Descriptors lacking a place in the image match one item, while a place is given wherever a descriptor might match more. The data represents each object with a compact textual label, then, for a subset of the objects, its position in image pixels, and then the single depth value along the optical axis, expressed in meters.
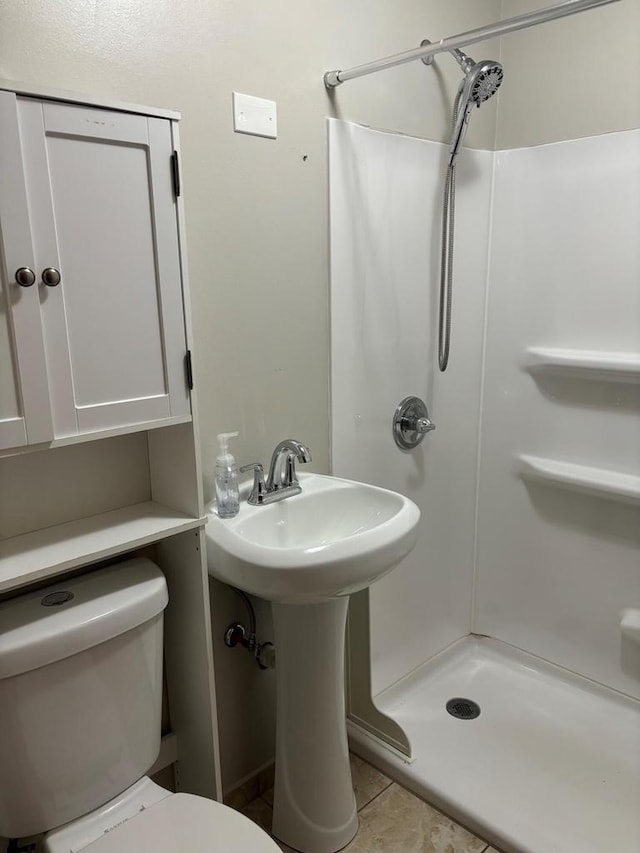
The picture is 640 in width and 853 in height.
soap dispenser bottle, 1.42
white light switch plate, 1.41
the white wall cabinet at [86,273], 0.99
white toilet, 1.10
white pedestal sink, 1.33
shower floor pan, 1.57
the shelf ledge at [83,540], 1.09
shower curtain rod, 1.18
